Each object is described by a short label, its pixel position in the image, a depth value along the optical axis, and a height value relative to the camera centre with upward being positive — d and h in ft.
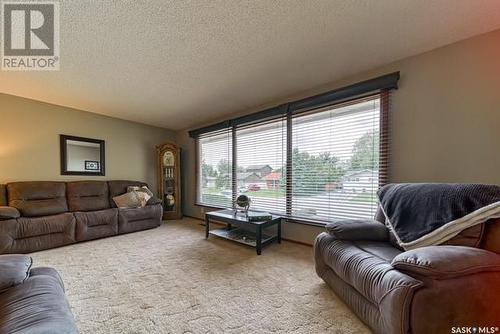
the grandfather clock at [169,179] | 15.99 -0.98
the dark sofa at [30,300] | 2.71 -1.99
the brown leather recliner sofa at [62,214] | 9.23 -2.39
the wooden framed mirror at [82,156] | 12.61 +0.63
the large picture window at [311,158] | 8.24 +0.34
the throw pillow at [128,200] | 13.07 -2.05
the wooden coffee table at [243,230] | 9.16 -3.15
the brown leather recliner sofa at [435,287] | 3.30 -2.01
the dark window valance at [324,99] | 7.68 +2.74
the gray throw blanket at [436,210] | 4.51 -1.04
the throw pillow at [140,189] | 13.89 -1.47
